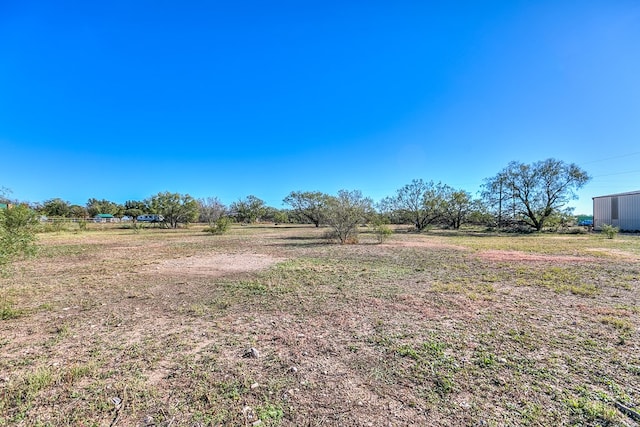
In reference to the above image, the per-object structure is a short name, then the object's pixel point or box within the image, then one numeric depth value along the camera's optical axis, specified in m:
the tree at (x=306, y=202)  40.56
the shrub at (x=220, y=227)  24.75
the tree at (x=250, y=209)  56.00
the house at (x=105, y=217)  53.79
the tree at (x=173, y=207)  37.41
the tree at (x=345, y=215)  15.62
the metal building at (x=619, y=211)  24.58
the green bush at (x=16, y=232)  4.01
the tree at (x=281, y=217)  59.17
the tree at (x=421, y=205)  32.62
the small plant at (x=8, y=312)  4.05
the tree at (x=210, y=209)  53.61
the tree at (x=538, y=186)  27.11
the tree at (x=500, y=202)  29.72
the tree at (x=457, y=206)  33.69
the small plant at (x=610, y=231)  17.30
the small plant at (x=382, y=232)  16.14
